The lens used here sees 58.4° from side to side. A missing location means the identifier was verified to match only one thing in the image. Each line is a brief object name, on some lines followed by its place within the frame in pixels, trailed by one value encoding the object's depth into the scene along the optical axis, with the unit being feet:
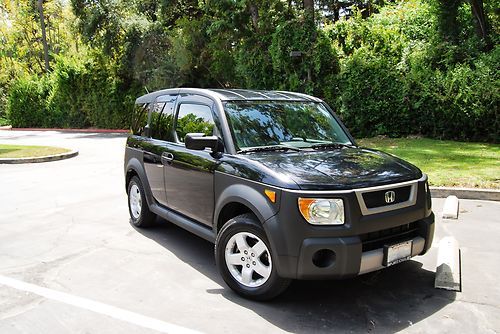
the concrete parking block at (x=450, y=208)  20.57
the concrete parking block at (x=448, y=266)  13.23
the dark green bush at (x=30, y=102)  105.29
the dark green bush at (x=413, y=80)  42.88
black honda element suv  11.14
